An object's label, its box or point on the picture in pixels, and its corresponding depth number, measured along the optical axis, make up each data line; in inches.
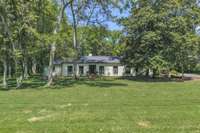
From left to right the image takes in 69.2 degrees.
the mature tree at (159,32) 660.8
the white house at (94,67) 866.5
